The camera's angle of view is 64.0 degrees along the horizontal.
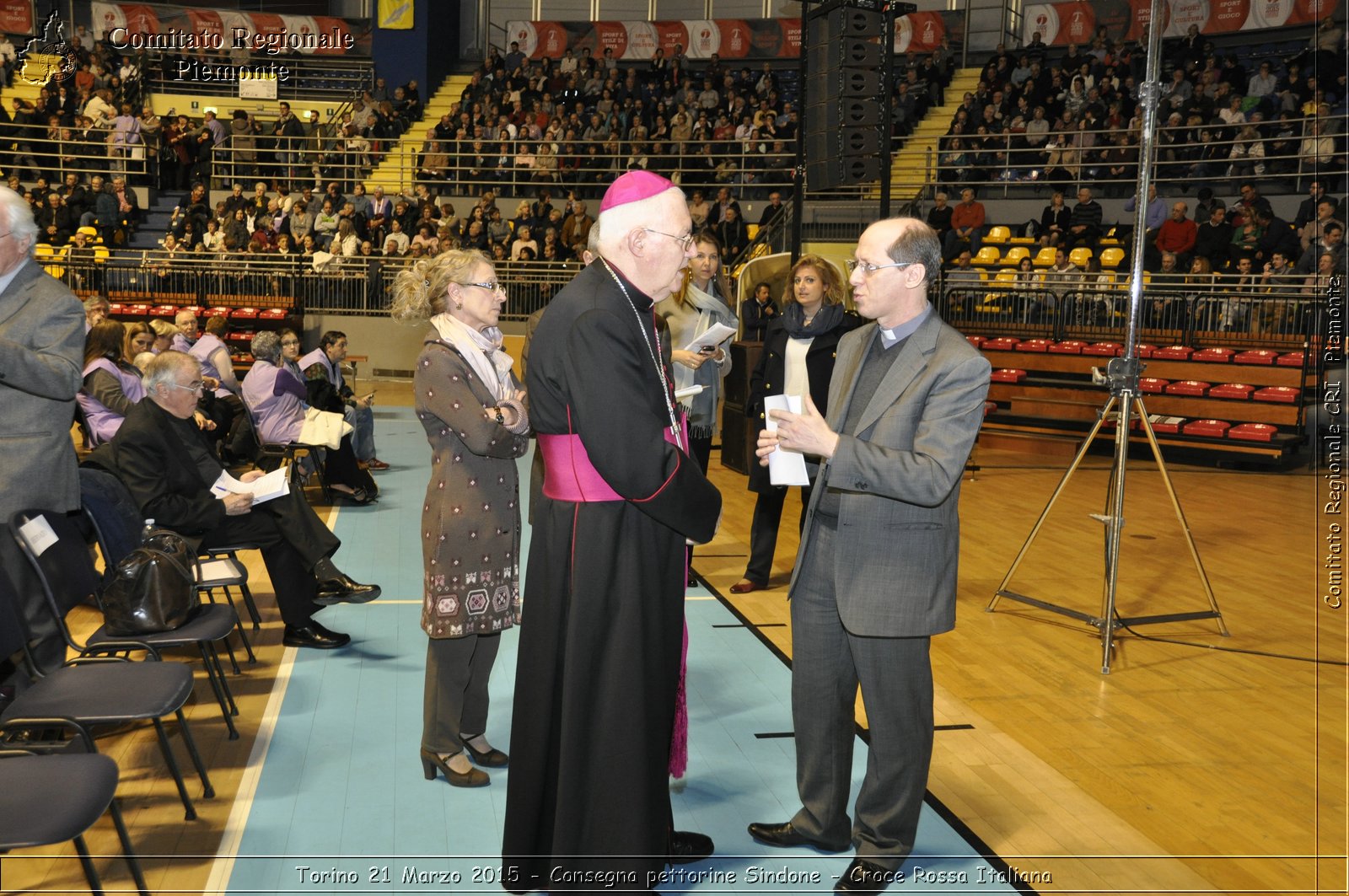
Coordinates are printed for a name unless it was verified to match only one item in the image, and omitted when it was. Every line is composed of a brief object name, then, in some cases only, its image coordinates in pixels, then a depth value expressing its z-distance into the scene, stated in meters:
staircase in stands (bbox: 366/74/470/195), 19.47
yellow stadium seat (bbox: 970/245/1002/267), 14.44
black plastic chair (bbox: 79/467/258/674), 3.73
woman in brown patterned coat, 3.24
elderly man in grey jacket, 3.09
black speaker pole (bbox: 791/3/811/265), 7.95
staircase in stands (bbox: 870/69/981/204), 16.66
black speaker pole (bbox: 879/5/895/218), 7.32
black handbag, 3.39
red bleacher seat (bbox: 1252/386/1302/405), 10.84
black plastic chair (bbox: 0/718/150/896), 2.12
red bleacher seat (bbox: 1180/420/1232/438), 10.92
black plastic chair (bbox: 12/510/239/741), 3.15
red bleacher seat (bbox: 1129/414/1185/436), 11.23
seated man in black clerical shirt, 4.24
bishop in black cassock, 2.48
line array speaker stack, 7.58
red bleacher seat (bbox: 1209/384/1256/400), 11.13
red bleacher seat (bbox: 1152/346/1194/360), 11.77
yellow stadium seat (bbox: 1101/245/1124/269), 13.34
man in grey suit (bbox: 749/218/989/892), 2.66
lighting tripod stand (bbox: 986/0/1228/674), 4.60
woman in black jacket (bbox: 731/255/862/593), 5.25
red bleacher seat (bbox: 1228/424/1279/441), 10.65
